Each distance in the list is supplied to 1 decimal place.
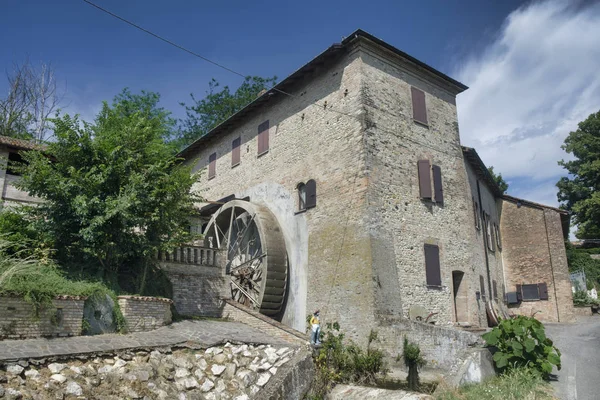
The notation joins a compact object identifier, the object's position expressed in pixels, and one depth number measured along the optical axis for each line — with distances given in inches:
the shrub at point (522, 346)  368.5
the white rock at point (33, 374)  256.5
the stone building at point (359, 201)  492.1
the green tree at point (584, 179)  1061.8
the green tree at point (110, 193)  393.4
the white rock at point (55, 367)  267.7
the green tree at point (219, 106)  1167.0
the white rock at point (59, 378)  261.8
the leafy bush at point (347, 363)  402.3
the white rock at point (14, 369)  251.4
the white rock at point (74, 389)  257.8
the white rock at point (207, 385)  317.1
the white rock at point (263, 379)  343.9
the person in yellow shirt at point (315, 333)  425.1
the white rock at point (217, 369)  335.3
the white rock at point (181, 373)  316.8
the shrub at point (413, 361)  416.5
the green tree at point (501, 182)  1226.6
